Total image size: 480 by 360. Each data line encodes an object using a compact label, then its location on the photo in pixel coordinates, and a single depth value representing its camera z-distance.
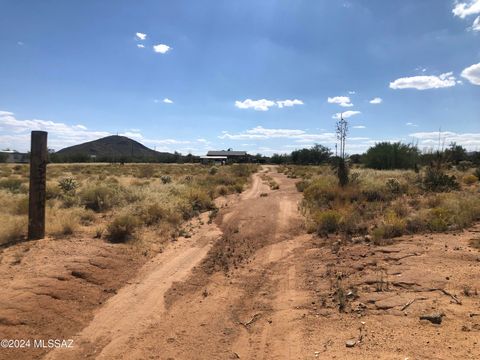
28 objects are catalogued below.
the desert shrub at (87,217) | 13.23
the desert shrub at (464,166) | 41.28
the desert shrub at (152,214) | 13.64
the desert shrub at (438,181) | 21.08
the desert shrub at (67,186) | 19.03
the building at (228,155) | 133.48
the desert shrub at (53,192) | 17.98
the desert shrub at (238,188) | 27.64
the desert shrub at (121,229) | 11.02
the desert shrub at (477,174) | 28.75
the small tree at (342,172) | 21.92
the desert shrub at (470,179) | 25.91
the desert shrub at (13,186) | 21.41
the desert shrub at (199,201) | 18.23
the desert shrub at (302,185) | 26.04
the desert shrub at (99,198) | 16.38
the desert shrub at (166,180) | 31.10
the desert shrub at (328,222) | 12.45
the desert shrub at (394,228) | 10.91
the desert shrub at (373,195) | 18.14
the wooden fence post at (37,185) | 9.84
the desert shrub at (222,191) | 25.32
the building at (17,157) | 116.50
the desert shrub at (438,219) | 11.05
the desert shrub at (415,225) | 11.21
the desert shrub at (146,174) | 43.46
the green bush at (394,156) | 47.28
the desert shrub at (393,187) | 20.15
